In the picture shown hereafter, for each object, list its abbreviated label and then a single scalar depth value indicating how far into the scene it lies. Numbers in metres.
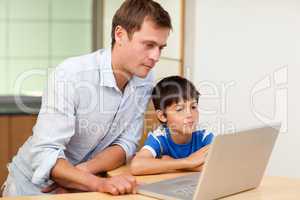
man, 2.02
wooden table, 1.76
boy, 2.16
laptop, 1.66
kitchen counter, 3.13
